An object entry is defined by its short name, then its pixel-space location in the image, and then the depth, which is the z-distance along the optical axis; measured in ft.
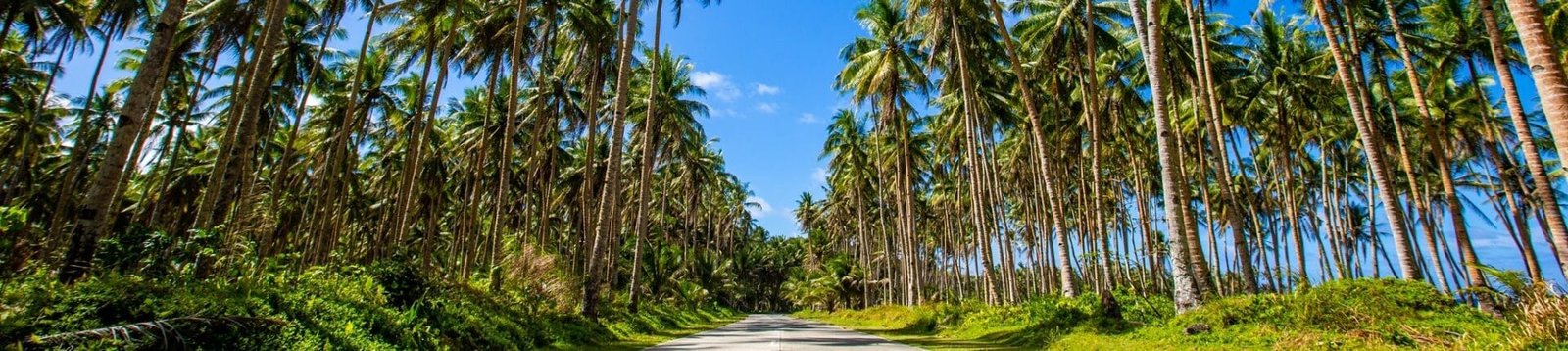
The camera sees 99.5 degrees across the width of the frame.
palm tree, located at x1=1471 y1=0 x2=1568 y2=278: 18.15
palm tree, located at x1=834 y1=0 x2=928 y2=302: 74.95
